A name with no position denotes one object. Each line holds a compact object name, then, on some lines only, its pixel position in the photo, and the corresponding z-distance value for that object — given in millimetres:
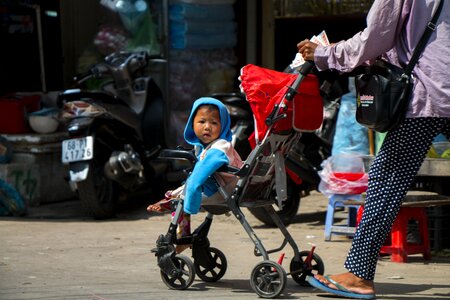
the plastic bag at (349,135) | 14707
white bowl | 16755
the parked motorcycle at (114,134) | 15248
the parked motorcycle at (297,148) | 14913
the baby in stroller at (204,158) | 9955
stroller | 10026
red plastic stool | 12196
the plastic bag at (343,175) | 13793
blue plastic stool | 13600
